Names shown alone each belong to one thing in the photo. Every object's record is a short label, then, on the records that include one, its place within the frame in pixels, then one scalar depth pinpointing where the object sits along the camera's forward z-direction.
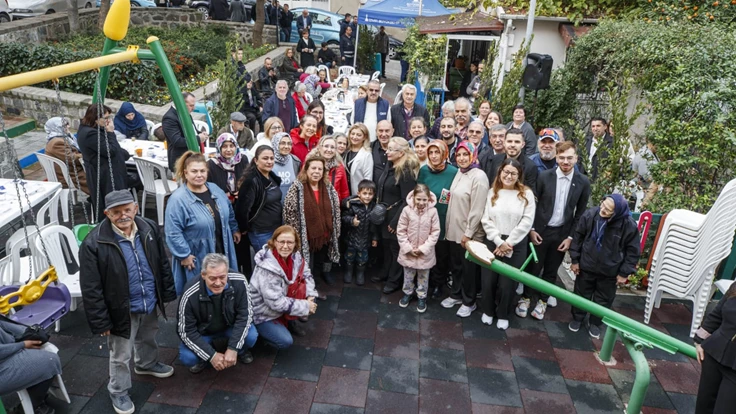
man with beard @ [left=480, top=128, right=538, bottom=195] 5.25
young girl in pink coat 5.18
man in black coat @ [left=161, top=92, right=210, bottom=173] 6.30
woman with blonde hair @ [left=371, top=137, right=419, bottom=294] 5.35
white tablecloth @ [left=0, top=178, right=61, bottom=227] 4.95
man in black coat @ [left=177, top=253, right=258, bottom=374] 3.99
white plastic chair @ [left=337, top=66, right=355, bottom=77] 14.30
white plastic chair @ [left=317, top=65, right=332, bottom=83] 12.87
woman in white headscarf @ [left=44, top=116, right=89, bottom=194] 6.39
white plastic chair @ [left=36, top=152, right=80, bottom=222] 6.35
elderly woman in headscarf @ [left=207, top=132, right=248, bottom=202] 5.34
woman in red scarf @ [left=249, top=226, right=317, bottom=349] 4.47
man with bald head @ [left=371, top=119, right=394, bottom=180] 6.00
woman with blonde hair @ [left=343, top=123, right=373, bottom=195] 5.91
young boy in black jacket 5.60
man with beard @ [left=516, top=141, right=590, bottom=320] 5.09
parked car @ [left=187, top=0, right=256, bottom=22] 19.71
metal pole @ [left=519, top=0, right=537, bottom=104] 10.34
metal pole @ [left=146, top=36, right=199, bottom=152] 4.48
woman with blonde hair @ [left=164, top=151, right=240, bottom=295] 4.38
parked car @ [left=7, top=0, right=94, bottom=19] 17.27
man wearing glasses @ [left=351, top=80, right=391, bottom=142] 7.84
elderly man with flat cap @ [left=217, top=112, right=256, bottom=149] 7.25
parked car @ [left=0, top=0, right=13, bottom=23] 16.56
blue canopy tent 13.39
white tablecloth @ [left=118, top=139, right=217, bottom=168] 6.75
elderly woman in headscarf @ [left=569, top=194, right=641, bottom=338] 4.75
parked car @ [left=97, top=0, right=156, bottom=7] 19.58
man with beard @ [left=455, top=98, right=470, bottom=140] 6.98
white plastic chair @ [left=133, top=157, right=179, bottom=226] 6.66
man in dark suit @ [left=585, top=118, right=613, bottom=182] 6.08
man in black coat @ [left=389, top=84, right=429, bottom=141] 7.67
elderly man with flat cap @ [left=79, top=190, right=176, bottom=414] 3.67
